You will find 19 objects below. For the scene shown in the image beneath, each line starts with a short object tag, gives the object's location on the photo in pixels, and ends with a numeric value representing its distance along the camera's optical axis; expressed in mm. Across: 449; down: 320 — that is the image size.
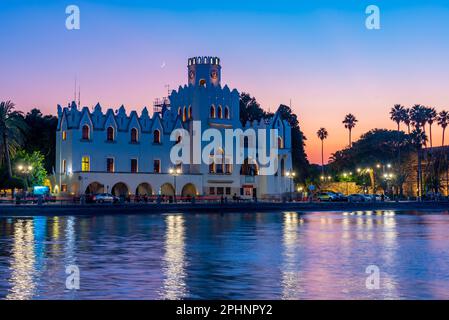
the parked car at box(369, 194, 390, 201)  83988
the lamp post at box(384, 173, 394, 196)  105088
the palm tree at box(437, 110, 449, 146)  124562
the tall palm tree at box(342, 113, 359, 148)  141125
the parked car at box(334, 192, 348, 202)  84625
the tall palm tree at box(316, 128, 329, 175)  143875
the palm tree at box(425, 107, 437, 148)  121875
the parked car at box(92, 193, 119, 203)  65569
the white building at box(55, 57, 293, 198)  74688
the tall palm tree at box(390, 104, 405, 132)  123312
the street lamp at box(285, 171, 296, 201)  89000
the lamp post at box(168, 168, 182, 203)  78312
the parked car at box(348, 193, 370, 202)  83256
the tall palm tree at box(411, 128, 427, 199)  122800
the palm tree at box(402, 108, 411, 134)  123100
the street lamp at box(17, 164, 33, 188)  73756
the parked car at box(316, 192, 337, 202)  84375
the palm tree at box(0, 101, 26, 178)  73500
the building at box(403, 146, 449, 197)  109438
